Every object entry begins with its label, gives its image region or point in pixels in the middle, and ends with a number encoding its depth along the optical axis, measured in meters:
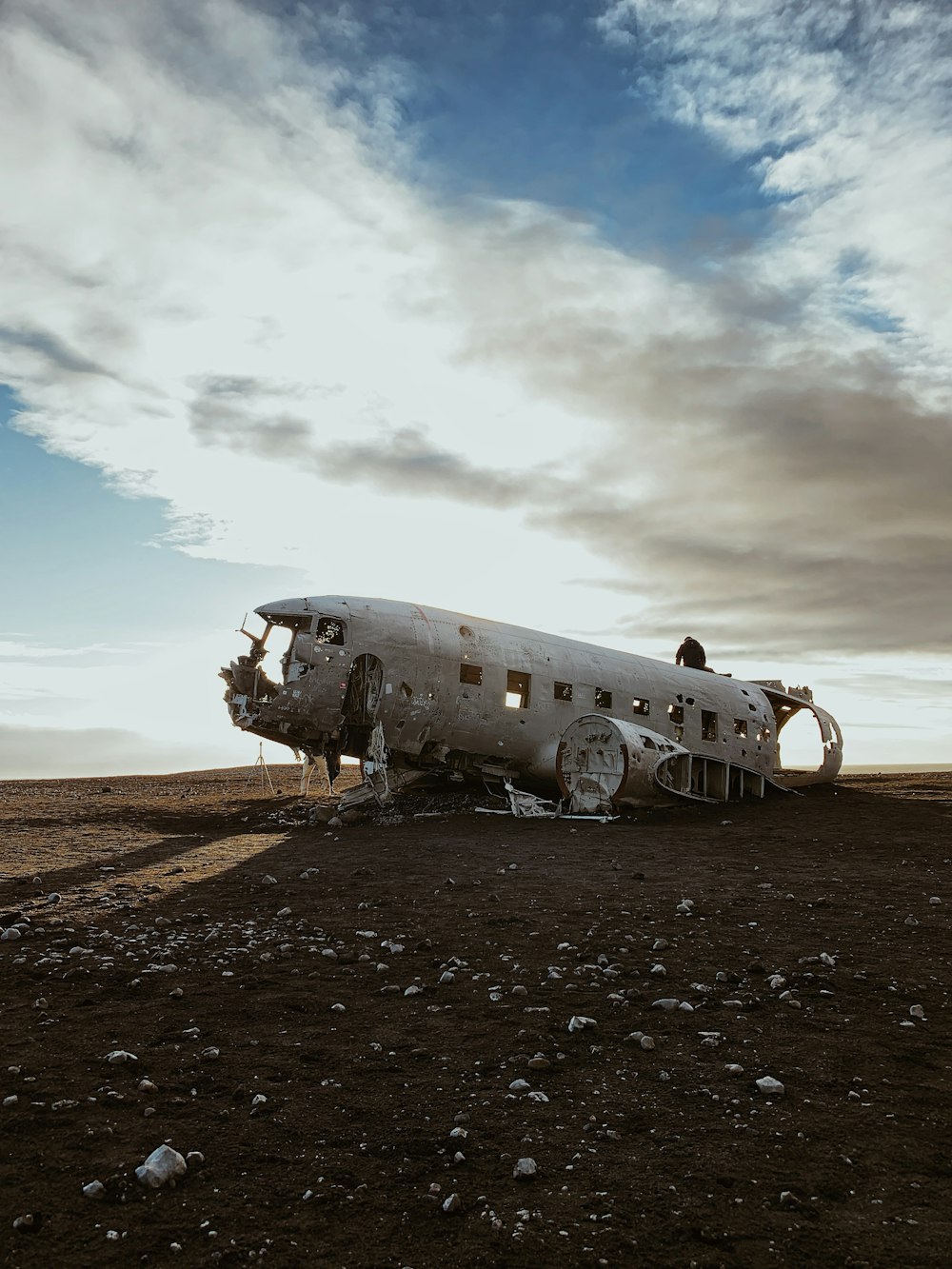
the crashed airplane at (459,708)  20.56
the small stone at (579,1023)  6.70
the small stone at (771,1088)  5.66
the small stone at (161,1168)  4.57
